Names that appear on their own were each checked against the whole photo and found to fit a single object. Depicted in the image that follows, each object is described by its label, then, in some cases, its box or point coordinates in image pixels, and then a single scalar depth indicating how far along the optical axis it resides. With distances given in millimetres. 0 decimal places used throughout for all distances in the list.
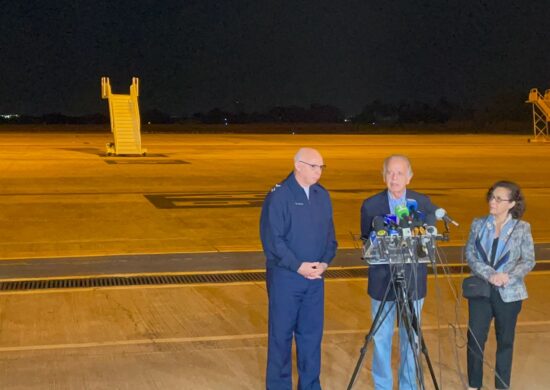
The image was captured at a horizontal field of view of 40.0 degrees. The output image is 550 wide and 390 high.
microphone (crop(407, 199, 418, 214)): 4492
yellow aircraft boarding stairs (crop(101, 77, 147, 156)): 33062
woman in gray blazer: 4984
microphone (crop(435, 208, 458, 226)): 4379
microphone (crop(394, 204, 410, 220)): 4333
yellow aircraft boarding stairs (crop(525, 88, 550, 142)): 49719
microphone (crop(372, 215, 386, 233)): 4297
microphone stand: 4301
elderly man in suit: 4848
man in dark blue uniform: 4762
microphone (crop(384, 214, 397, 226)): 4320
